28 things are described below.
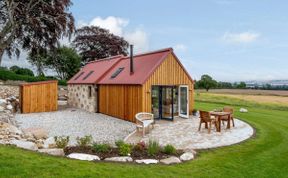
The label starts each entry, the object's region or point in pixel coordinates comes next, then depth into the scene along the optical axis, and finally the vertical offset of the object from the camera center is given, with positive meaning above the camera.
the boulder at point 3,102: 17.97 -1.12
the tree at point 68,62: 36.56 +3.42
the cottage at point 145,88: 15.12 -0.11
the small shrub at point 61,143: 7.84 -1.70
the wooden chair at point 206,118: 11.96 -1.44
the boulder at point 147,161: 7.04 -1.99
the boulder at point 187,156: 7.69 -2.06
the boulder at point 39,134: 10.39 -1.89
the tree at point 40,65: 39.24 +3.20
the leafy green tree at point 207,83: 76.56 +0.99
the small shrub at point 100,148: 7.76 -1.81
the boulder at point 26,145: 7.33 -1.65
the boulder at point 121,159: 7.07 -1.95
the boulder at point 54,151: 7.15 -1.76
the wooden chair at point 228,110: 12.86 -1.23
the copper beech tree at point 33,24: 16.20 +4.05
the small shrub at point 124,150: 7.59 -1.83
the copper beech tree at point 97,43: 37.88 +6.17
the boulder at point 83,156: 6.96 -1.86
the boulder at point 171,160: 7.23 -2.04
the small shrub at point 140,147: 8.07 -1.85
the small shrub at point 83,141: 8.24 -1.72
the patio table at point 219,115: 12.14 -1.33
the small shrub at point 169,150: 8.00 -1.92
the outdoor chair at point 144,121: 11.86 -1.60
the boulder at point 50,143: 8.03 -1.81
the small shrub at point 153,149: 7.77 -1.85
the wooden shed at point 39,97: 19.12 -0.79
